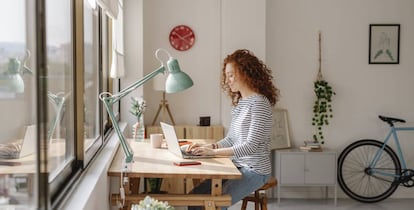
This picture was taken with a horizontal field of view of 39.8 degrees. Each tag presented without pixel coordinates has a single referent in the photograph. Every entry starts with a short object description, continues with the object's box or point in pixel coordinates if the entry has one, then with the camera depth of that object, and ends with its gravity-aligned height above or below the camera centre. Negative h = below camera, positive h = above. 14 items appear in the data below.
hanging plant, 6.24 -0.24
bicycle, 6.32 -0.95
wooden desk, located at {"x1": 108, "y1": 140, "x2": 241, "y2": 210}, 3.08 -0.49
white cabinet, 6.02 -0.87
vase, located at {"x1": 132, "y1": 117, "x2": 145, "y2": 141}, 4.43 -0.39
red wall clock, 6.18 +0.50
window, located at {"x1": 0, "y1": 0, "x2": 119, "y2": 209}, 1.61 -0.04
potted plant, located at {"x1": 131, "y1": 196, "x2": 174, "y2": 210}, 2.41 -0.52
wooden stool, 3.95 -0.79
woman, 3.61 -0.28
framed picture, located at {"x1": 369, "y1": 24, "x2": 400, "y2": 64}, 6.34 +0.45
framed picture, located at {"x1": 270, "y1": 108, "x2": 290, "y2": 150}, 6.23 -0.51
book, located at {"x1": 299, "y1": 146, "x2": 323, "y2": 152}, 6.10 -0.70
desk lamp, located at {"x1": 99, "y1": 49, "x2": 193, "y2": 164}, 3.26 -0.01
